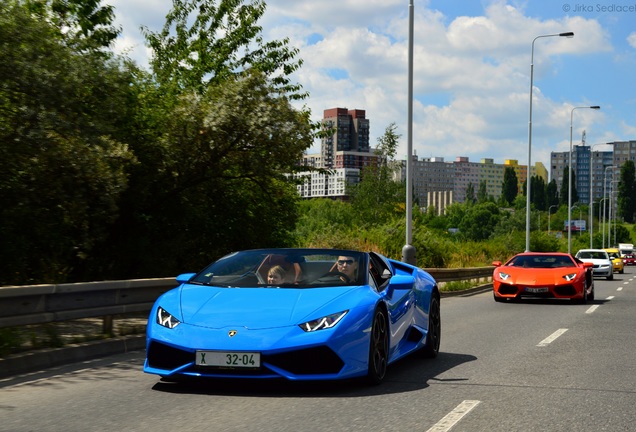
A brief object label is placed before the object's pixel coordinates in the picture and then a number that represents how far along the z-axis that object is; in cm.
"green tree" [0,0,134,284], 1329
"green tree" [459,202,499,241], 16425
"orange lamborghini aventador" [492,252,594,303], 1998
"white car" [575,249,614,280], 4003
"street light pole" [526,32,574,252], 4025
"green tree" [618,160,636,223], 19810
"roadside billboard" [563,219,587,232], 16552
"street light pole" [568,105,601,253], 5635
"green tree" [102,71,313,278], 1831
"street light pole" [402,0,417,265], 2355
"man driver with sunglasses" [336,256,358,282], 796
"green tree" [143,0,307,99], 2409
